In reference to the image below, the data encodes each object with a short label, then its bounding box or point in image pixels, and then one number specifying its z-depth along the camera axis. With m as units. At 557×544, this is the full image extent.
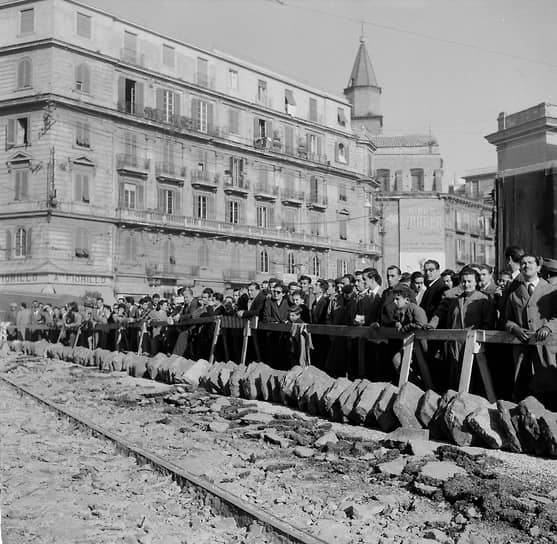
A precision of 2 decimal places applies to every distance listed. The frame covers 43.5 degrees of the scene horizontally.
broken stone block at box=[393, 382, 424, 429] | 8.19
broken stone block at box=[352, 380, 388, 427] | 8.78
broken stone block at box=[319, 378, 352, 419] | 9.43
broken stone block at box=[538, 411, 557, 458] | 6.89
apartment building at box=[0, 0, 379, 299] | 40.72
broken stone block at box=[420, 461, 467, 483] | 6.14
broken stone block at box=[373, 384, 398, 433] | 8.49
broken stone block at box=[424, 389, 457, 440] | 7.77
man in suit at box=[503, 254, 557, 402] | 7.62
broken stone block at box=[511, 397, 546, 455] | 7.05
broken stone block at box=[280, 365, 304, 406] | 10.54
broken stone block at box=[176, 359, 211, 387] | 13.30
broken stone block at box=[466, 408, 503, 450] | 7.30
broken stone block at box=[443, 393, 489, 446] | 7.52
